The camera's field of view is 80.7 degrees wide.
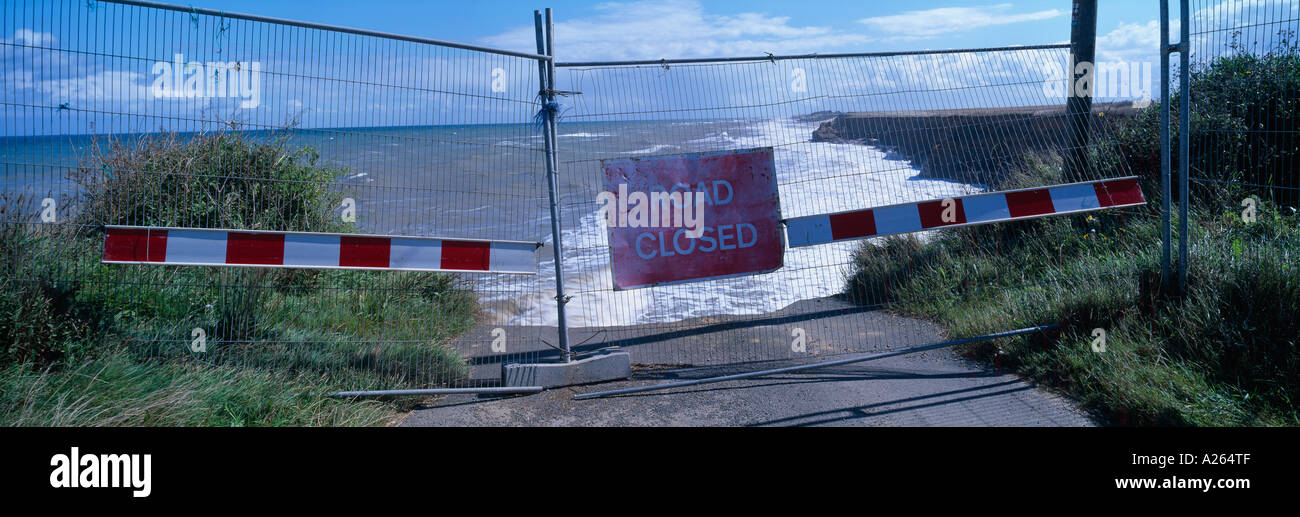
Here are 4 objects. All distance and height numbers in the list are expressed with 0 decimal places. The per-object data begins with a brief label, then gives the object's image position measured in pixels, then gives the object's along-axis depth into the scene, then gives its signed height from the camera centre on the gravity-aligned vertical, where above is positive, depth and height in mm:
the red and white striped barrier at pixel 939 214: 5961 +333
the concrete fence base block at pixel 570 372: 5695 -897
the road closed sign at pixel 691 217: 5824 +292
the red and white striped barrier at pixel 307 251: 4988 +4
